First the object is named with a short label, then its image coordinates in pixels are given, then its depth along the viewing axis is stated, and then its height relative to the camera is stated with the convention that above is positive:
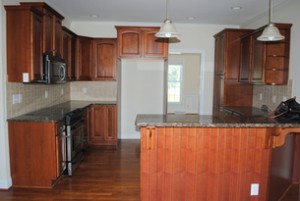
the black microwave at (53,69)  3.32 +0.26
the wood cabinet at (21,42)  3.01 +0.56
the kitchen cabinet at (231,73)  4.60 +0.31
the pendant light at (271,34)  2.67 +0.62
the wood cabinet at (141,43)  4.57 +0.85
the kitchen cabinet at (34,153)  3.15 -0.87
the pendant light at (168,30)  2.58 +0.62
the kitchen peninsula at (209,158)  2.47 -0.72
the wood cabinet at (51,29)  3.26 +0.85
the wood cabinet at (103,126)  5.00 -0.80
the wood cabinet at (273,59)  3.69 +0.47
